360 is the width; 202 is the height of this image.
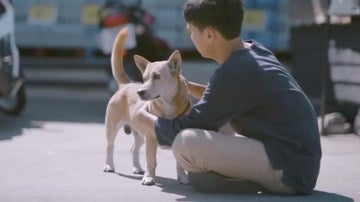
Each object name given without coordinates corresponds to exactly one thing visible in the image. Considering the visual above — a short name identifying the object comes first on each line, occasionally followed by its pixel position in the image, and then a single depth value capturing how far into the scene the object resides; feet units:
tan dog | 15.80
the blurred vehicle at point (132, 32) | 32.09
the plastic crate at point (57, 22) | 36.19
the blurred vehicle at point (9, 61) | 26.17
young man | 14.61
